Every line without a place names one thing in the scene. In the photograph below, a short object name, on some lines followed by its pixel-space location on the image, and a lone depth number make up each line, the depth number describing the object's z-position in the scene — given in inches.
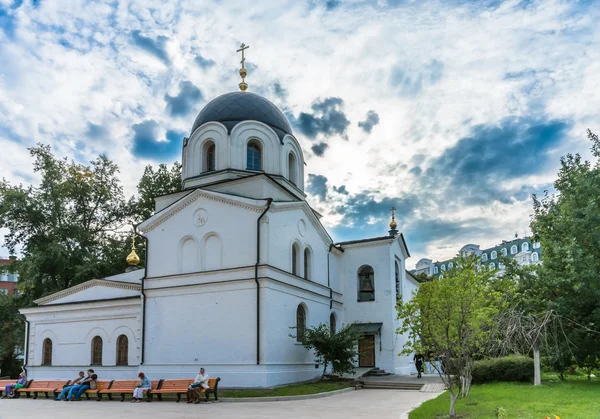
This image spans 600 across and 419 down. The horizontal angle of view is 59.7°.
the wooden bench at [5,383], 828.1
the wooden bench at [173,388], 668.7
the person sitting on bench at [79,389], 737.6
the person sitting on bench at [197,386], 644.1
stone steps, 839.1
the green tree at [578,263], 720.3
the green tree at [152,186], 1465.3
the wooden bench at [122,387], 706.8
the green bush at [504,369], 774.5
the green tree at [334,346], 806.5
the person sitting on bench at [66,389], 742.2
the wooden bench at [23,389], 794.2
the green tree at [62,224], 1266.0
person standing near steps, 968.8
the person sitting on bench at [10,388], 800.9
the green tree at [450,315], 470.3
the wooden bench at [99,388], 726.5
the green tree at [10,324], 1280.8
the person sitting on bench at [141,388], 693.3
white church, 776.9
